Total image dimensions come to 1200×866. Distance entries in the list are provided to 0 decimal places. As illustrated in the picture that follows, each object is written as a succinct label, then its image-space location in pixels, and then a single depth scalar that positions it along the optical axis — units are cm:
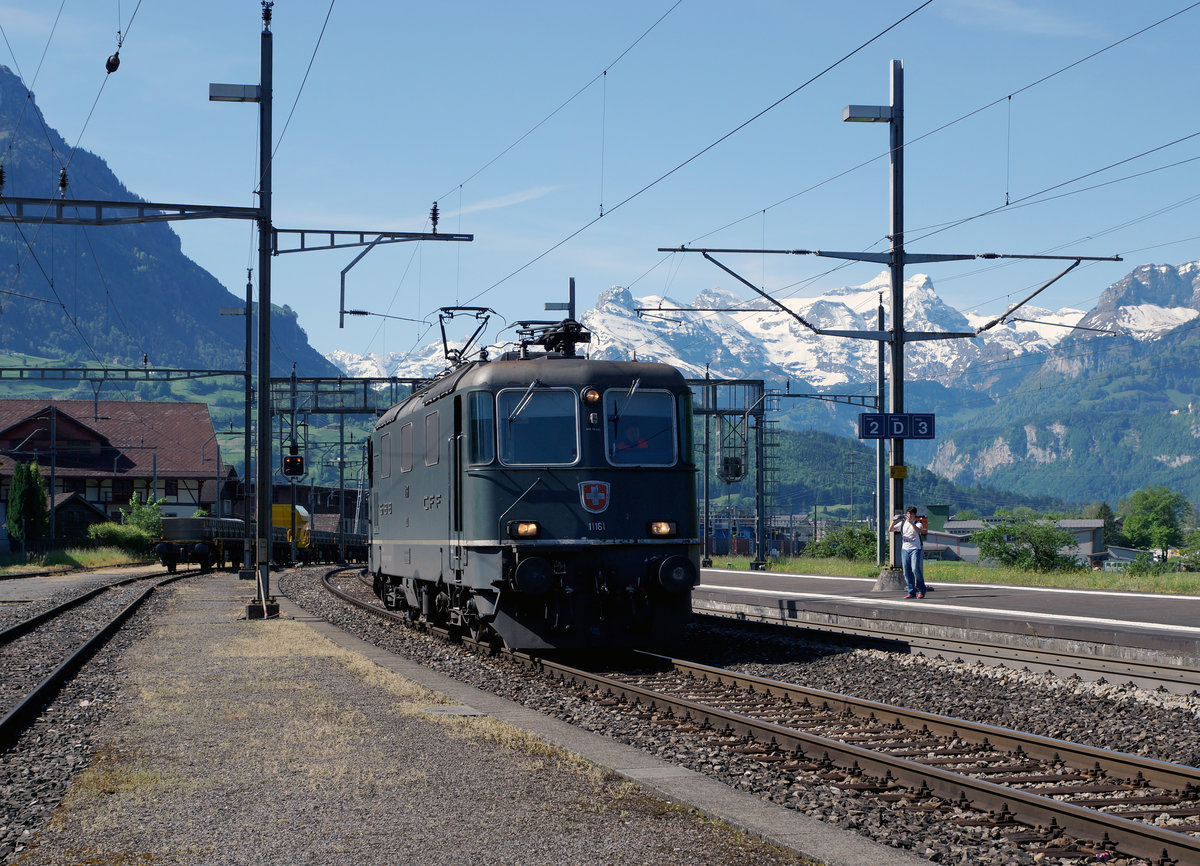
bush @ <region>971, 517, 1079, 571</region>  3747
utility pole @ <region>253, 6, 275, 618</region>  2244
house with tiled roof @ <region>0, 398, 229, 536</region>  7562
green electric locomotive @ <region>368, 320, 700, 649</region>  1442
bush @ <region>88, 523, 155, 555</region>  5794
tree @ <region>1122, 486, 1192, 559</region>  19100
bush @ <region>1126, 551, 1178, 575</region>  3747
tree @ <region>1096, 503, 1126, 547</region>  18862
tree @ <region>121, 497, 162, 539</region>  6103
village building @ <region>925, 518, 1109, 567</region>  13562
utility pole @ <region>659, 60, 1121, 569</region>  2214
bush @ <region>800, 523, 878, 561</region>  5319
